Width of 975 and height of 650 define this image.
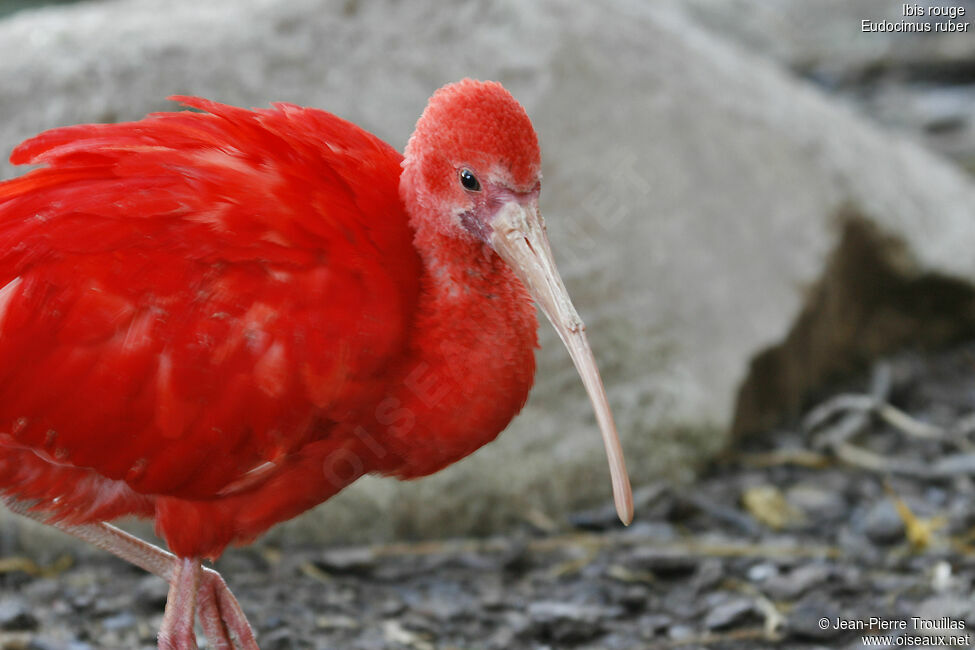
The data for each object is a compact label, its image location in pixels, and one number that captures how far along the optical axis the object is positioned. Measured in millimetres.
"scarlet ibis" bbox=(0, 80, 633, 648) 5437
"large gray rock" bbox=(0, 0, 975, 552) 8766
